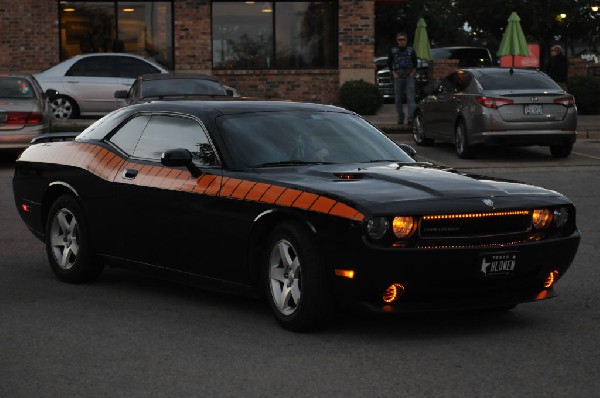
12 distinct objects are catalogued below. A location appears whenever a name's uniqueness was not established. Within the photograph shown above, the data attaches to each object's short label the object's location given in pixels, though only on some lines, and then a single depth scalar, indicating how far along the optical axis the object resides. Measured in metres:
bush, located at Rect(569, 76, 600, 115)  30.00
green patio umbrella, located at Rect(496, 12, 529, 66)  27.97
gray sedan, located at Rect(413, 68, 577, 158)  20.97
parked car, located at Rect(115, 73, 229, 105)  21.23
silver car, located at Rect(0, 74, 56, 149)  20.09
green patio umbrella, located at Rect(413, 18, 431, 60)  29.92
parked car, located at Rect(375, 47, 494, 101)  40.16
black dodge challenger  7.38
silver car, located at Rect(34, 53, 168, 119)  27.94
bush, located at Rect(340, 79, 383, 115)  30.22
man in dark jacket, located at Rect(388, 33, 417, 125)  26.31
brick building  32.03
